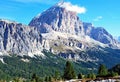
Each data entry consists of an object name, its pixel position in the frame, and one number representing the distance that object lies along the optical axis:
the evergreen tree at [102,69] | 157.60
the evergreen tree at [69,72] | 157.73
